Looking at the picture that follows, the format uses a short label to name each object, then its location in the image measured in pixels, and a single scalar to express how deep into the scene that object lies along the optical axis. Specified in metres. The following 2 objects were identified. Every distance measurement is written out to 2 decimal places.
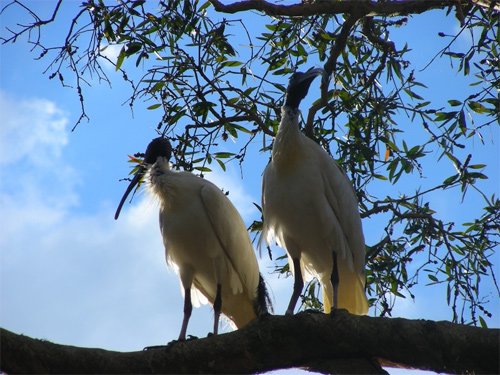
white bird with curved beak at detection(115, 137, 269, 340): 13.19
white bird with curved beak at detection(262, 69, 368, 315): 12.51
